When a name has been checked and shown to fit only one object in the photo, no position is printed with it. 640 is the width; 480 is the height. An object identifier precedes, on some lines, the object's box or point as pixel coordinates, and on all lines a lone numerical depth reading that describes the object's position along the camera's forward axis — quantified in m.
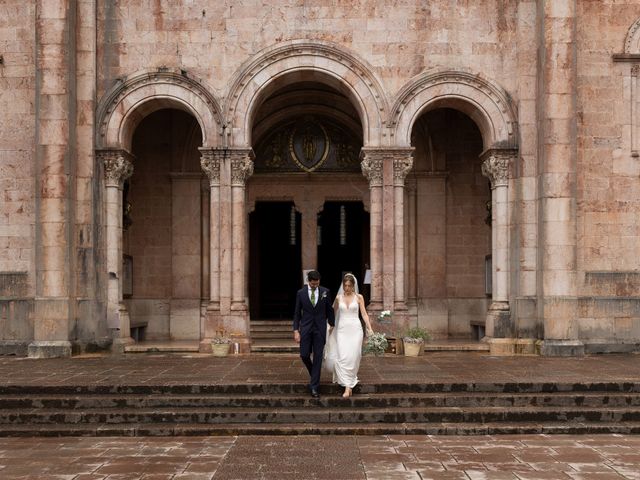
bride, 11.55
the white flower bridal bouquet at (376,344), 15.71
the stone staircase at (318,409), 10.43
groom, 11.75
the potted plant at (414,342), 16.61
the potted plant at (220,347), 16.62
